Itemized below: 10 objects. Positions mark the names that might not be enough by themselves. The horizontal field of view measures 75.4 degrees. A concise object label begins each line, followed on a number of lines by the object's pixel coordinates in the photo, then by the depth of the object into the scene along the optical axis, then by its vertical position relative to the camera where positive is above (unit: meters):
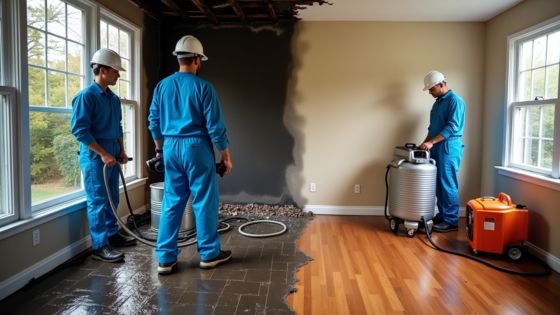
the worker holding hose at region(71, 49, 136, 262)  2.84 -0.04
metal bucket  3.85 -0.81
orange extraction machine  3.25 -0.79
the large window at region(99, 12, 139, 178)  4.00 +0.61
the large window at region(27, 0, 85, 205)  2.82 +0.38
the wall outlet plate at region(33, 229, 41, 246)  2.72 -0.78
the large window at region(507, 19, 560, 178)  3.38 +0.39
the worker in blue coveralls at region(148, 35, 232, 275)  2.74 -0.08
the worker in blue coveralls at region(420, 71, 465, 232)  4.00 -0.05
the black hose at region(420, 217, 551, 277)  2.98 -1.08
